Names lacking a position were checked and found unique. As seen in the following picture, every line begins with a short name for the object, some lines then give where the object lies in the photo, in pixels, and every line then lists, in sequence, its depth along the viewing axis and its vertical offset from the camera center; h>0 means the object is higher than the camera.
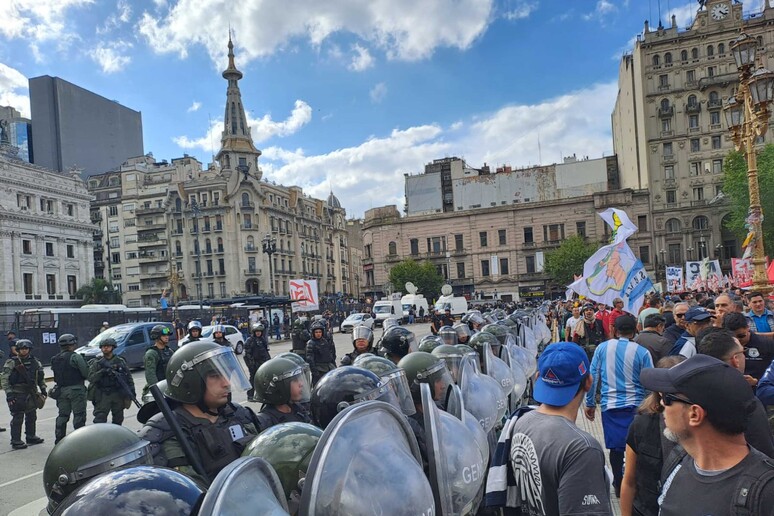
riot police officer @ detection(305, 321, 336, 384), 9.35 -1.23
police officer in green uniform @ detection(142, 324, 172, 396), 8.55 -1.01
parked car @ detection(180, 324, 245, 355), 22.80 -2.13
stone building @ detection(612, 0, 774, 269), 52.97 +12.73
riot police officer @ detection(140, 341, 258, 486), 3.07 -0.77
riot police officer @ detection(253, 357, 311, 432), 3.97 -0.77
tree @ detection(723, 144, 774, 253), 37.62 +4.44
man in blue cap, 2.20 -0.77
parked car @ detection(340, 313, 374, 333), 34.09 -2.61
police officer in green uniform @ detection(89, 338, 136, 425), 7.80 -1.27
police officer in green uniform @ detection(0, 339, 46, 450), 8.79 -1.30
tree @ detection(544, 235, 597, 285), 51.91 +0.37
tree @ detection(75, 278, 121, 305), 56.22 +0.30
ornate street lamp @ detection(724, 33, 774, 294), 9.15 +2.40
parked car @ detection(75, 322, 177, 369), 18.23 -1.55
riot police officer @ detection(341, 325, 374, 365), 7.68 -0.84
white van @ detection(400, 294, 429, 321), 43.47 -2.29
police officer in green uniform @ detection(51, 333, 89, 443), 8.25 -1.21
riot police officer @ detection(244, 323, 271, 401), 11.90 -1.39
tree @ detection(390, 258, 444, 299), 58.09 -0.38
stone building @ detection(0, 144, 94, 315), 49.72 +6.07
